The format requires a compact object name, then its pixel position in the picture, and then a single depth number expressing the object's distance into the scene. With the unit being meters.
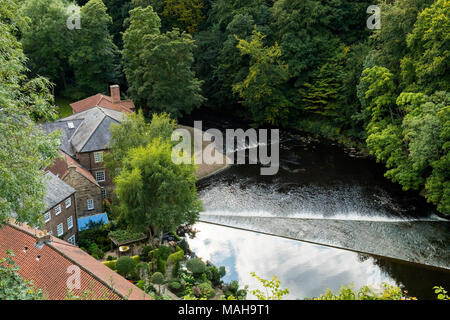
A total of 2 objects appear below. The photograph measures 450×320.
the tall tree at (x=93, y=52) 59.03
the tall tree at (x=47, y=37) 58.03
